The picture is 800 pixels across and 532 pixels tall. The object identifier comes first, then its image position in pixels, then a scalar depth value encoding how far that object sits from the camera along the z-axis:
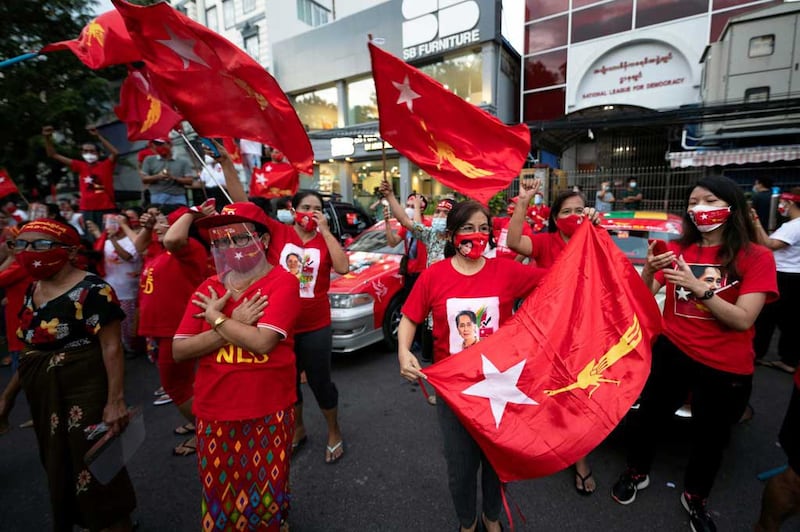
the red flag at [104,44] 3.49
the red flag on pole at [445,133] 3.19
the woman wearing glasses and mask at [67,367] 2.21
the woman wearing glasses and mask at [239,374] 1.98
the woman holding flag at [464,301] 2.19
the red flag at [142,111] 3.99
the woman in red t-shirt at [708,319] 2.26
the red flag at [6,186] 6.71
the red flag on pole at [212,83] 2.87
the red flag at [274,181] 4.74
